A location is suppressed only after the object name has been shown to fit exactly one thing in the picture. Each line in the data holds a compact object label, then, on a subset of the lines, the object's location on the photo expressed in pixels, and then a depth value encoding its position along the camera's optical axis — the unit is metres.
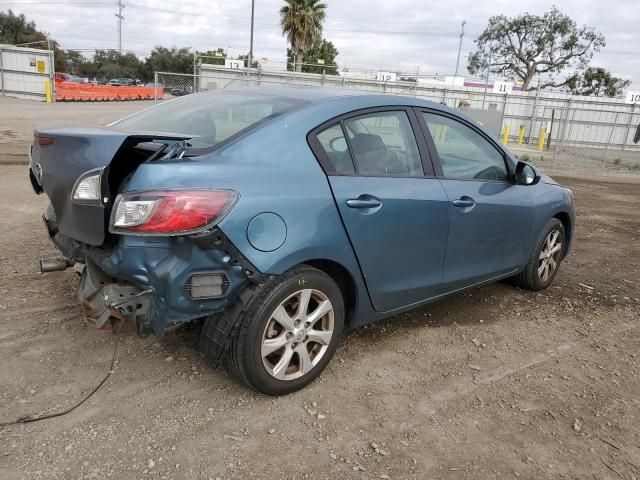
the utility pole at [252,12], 31.83
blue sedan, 2.43
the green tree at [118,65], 69.61
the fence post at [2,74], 24.49
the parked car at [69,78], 38.48
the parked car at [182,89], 20.11
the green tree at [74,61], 69.81
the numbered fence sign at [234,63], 23.87
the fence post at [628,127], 24.59
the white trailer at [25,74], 24.09
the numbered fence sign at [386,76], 29.42
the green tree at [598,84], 52.19
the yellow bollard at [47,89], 24.45
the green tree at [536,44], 49.00
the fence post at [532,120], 25.06
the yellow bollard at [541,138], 23.00
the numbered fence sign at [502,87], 26.27
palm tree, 39.69
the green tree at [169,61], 69.56
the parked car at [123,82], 51.38
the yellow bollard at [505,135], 22.57
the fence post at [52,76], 24.06
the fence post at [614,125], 23.62
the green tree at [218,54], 36.59
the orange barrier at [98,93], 27.77
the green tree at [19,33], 60.75
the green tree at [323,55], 53.41
